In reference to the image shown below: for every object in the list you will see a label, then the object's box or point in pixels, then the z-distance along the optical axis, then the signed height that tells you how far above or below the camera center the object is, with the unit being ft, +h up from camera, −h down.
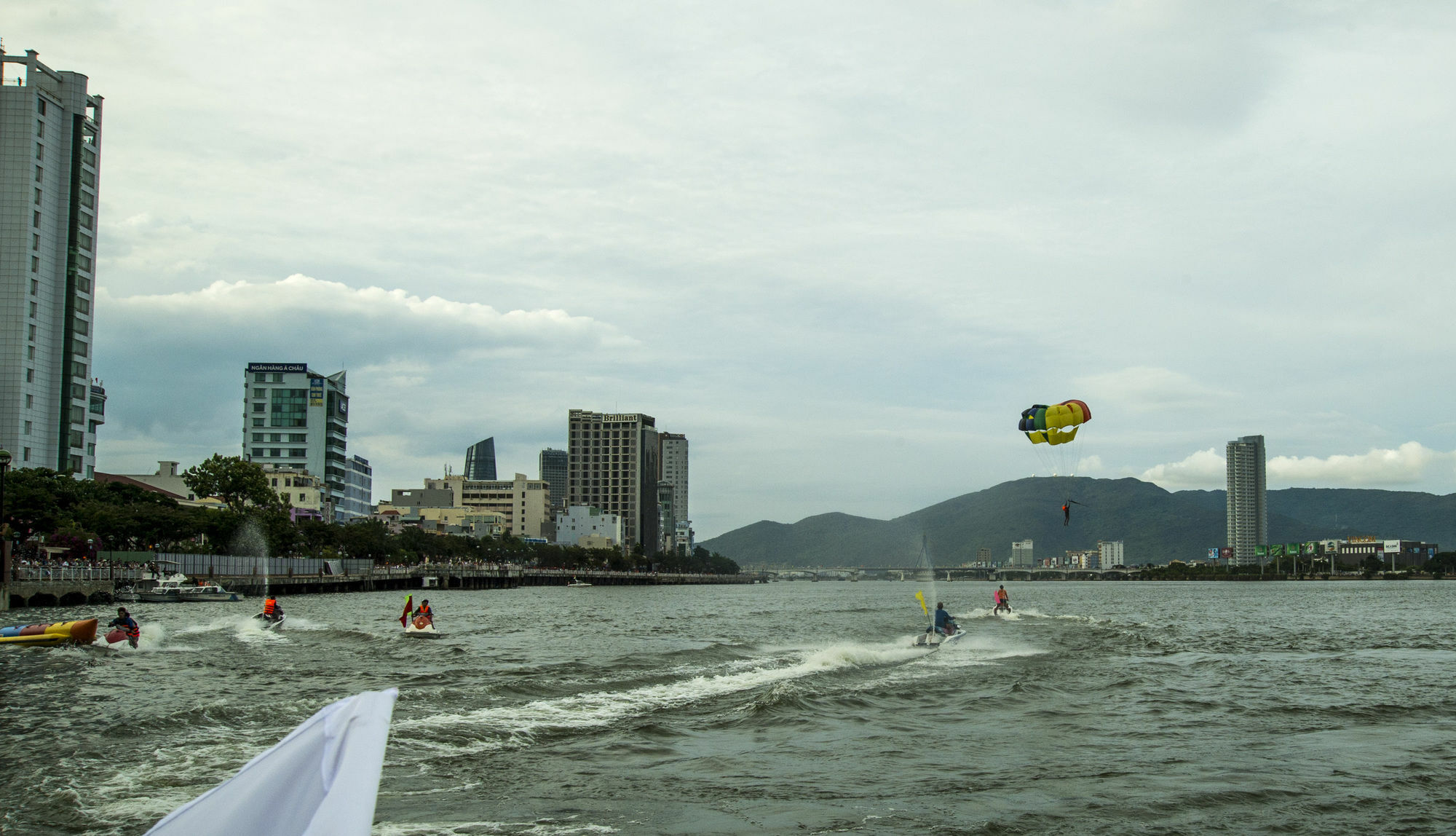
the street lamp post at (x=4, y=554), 179.42 -8.08
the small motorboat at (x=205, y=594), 257.34 -21.31
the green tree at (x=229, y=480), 368.89 +10.10
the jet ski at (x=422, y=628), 159.94 -18.54
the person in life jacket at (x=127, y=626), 129.90 -14.70
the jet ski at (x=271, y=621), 171.07 -18.60
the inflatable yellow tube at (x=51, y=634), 125.08 -15.34
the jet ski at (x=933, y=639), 141.18 -17.58
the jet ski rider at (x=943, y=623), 143.33 -15.54
